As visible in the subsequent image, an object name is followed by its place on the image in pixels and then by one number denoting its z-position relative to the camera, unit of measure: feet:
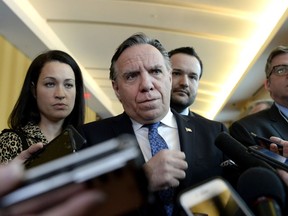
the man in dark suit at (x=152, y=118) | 4.71
